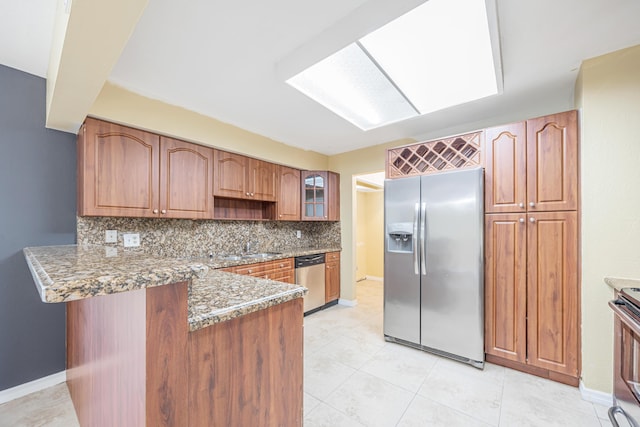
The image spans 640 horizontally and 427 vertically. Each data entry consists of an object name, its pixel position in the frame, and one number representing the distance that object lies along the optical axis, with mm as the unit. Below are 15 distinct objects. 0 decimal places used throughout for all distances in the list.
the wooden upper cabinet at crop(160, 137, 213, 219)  2406
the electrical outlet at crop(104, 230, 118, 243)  2295
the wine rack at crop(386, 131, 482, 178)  2398
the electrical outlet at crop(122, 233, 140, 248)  2387
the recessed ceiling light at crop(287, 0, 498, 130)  1369
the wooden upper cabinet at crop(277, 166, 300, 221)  3541
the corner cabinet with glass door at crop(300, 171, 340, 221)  3891
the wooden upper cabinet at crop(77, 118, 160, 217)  1994
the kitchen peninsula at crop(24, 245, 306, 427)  687
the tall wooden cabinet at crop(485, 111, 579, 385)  1971
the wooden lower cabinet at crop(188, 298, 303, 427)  797
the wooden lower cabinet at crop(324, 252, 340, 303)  3839
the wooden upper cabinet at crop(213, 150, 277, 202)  2848
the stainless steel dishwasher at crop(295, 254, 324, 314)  3449
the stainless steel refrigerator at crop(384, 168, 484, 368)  2256
